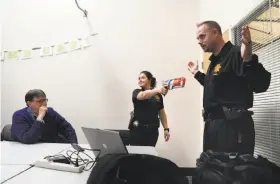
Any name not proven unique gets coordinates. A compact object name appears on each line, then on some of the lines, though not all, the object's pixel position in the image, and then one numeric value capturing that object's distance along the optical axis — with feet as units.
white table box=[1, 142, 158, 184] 3.44
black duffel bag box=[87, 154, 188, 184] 2.55
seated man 6.40
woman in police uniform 8.01
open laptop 3.67
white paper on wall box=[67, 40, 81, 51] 11.07
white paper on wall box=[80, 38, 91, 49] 11.05
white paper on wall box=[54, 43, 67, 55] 11.14
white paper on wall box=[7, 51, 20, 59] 11.41
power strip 3.82
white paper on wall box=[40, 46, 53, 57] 11.19
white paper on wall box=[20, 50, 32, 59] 11.34
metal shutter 4.73
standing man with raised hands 4.17
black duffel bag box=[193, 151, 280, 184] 3.41
